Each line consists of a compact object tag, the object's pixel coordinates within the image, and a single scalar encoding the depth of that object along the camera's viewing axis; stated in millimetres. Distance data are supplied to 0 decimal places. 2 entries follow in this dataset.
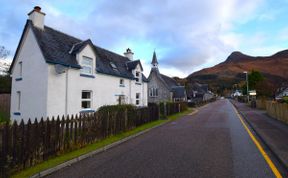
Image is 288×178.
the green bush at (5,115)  16516
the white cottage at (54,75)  12492
